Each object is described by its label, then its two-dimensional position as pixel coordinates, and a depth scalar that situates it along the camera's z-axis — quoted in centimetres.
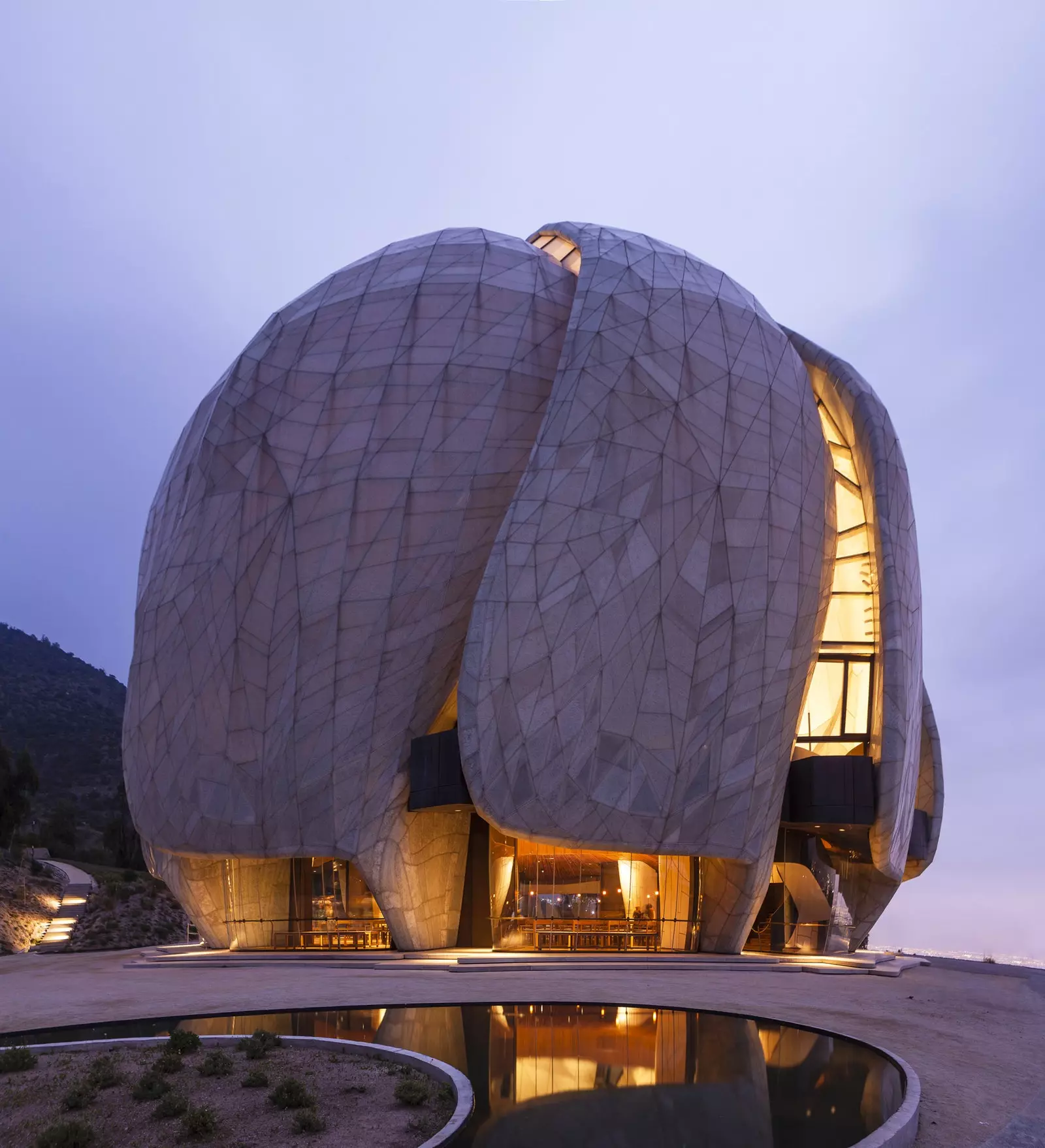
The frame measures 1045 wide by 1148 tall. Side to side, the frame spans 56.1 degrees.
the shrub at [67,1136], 770
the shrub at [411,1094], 911
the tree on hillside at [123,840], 6038
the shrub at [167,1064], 1012
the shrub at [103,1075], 967
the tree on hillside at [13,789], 5031
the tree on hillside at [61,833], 6469
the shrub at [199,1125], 815
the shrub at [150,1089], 921
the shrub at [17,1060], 1045
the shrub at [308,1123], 823
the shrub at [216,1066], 1010
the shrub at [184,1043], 1113
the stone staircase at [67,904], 3638
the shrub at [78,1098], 895
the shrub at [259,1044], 1094
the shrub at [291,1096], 888
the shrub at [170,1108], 863
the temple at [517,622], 2588
